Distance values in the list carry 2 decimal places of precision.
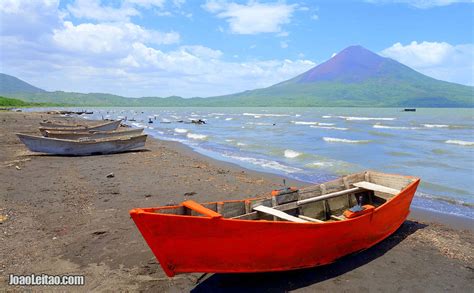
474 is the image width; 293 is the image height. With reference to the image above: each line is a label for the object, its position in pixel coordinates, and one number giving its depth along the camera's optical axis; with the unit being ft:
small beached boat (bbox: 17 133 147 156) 62.54
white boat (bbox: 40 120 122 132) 100.15
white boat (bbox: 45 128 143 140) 71.95
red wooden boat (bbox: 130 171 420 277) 17.11
